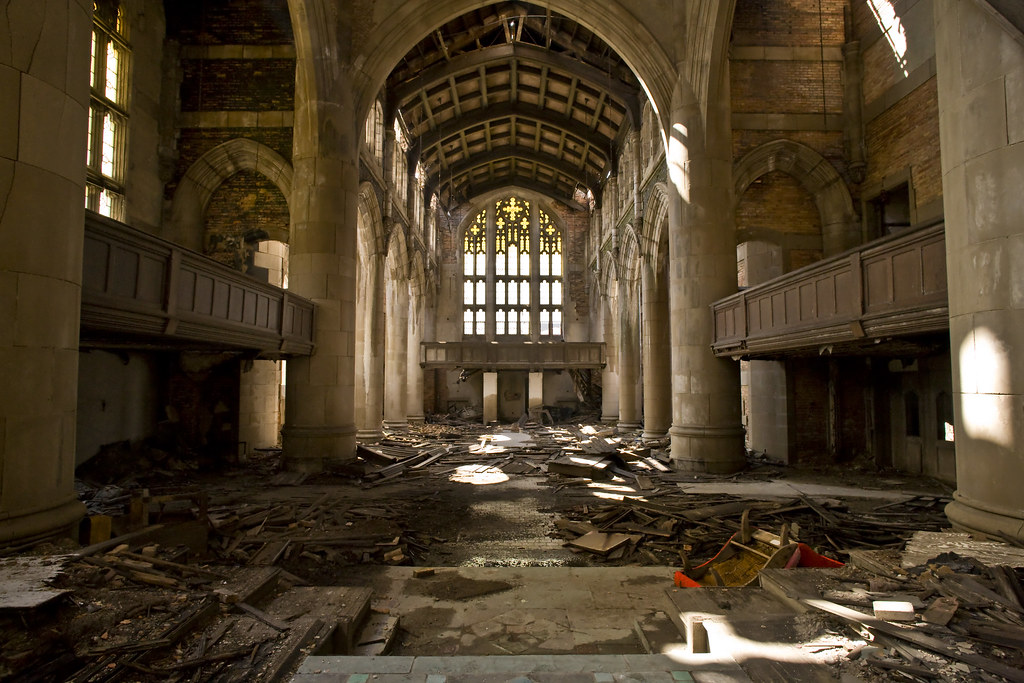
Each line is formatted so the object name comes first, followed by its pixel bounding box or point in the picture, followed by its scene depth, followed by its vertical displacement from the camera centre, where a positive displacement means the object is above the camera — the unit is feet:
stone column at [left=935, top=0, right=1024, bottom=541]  16.25 +3.53
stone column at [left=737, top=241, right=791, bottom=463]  43.75 -0.94
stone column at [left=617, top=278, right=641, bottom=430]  69.51 +2.14
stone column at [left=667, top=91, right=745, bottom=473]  39.91 +7.53
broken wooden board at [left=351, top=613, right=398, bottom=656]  13.46 -6.31
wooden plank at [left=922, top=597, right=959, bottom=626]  11.40 -4.69
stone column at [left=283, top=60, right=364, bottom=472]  40.24 +8.88
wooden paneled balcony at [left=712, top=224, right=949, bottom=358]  22.03 +3.72
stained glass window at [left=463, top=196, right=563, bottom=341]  102.27 +19.20
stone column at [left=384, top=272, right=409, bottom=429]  73.05 +2.94
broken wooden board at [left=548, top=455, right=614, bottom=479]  38.04 -5.82
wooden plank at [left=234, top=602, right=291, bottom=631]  12.23 -5.21
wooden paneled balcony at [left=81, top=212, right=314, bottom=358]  19.76 +3.46
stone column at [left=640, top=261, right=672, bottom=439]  54.65 +0.91
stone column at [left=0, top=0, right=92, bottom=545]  13.76 +2.91
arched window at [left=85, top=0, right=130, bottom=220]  38.73 +18.57
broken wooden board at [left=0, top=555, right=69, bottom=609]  10.64 -4.12
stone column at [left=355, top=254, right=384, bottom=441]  57.50 +2.32
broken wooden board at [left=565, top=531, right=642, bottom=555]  22.36 -6.45
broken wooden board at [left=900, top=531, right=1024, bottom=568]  14.52 -4.55
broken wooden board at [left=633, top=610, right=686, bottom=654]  13.50 -6.25
